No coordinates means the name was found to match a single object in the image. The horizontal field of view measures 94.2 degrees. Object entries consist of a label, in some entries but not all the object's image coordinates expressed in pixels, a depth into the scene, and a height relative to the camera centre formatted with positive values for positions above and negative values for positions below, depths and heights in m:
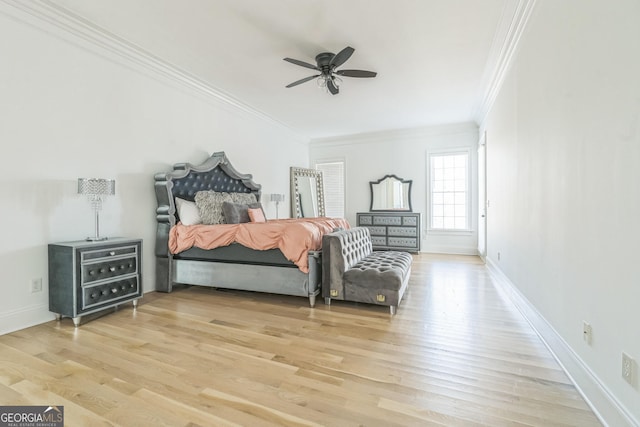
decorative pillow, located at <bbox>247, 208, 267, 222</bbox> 4.55 -0.11
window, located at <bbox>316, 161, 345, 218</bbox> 7.76 +0.53
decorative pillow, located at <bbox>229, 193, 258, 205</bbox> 4.72 +0.16
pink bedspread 3.16 -0.33
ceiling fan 3.19 +1.60
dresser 6.53 -0.49
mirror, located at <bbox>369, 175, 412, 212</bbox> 7.02 +0.32
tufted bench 2.92 -0.69
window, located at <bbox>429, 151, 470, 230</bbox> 6.62 +0.38
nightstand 2.61 -0.63
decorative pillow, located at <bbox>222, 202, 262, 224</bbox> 4.21 -0.07
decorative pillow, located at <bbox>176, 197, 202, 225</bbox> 3.85 -0.07
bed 3.21 -0.54
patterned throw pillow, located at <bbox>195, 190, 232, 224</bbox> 4.02 +0.02
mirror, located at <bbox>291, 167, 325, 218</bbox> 7.03 +0.36
